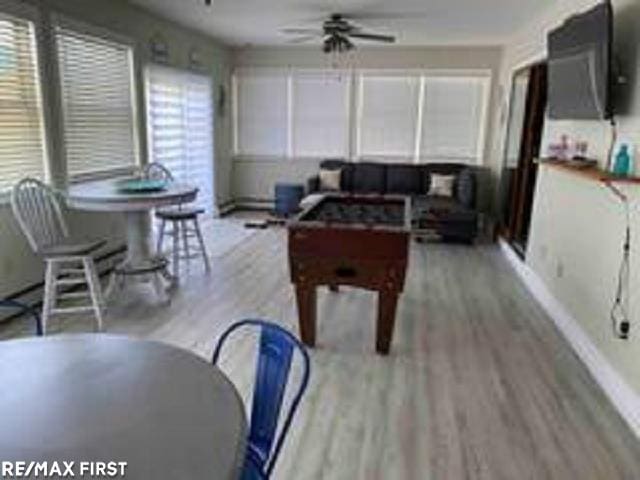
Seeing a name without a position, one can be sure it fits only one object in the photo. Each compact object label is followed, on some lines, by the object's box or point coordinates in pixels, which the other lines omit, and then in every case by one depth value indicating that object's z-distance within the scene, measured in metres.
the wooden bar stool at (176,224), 4.95
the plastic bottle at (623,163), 2.88
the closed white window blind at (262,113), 8.32
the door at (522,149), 5.28
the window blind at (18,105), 3.69
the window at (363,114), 7.86
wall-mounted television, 2.99
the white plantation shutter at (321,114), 8.14
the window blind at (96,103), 4.41
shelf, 2.76
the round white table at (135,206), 3.75
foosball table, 3.17
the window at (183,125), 6.03
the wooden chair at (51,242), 3.54
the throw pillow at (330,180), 7.63
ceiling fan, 5.40
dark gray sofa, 6.92
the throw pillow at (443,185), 7.24
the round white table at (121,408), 1.07
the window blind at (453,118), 7.78
